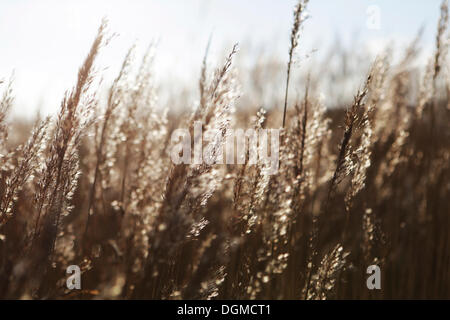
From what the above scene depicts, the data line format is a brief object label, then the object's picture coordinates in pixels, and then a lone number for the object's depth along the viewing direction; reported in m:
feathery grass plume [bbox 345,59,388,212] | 1.24
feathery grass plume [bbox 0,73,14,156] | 1.19
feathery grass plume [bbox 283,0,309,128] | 1.24
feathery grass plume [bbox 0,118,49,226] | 1.15
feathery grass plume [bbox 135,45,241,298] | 1.03
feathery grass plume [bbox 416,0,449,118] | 1.53
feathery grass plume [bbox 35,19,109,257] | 1.13
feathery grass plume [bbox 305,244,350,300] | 1.21
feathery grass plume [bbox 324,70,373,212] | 1.17
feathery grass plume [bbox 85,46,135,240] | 1.31
